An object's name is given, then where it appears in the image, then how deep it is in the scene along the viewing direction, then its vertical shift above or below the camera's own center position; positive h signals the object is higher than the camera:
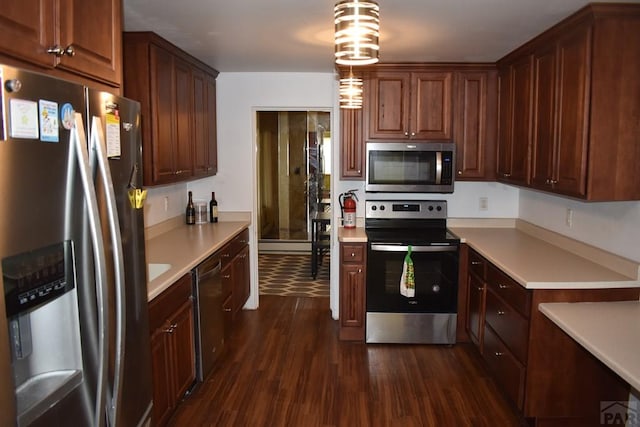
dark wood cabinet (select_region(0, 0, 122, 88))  1.28 +0.38
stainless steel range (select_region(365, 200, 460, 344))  4.09 -0.98
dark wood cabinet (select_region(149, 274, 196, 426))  2.58 -0.99
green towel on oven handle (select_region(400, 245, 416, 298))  4.02 -0.86
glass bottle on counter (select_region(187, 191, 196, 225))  4.69 -0.42
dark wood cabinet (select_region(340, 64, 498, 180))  4.29 +0.51
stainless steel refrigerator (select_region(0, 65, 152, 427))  1.13 -0.21
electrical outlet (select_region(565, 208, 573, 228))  3.54 -0.33
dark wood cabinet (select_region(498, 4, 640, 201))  2.63 +0.36
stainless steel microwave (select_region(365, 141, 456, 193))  4.30 +0.02
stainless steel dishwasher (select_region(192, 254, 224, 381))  3.26 -0.98
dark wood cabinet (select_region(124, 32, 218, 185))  3.23 +0.46
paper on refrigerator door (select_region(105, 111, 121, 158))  1.56 +0.10
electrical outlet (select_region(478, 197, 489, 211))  4.67 -0.31
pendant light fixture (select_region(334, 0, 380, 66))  1.92 +0.53
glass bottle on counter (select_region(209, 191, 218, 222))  4.85 -0.40
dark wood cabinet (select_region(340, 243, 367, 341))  4.17 -0.98
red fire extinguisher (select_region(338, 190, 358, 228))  4.52 -0.39
